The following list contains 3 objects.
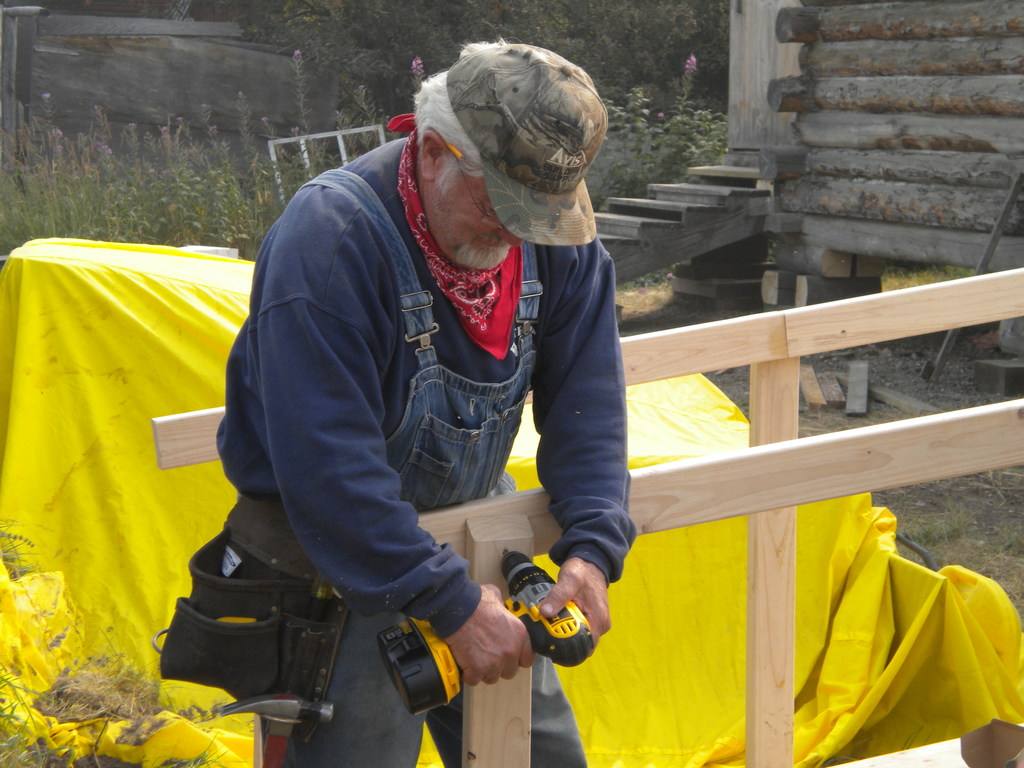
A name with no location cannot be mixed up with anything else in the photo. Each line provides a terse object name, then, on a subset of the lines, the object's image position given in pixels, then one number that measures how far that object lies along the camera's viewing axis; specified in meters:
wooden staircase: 8.27
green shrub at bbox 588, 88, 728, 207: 11.40
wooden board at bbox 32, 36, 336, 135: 11.15
